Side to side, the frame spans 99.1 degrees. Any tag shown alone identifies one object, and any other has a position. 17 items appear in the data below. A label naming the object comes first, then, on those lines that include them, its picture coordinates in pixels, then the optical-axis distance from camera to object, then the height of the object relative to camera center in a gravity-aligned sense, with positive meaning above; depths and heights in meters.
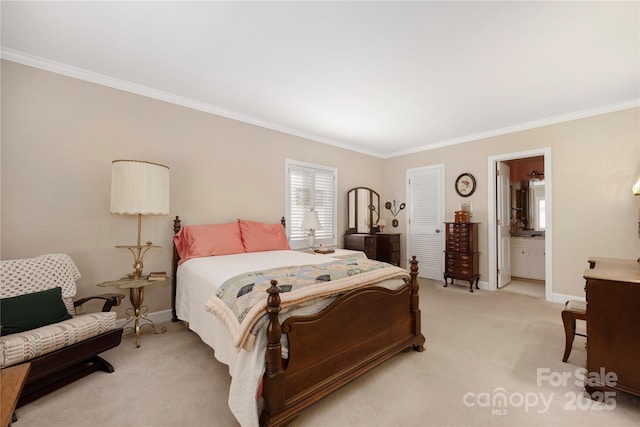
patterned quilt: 1.53 -0.46
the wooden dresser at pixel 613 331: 1.70 -0.71
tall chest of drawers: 4.45 -0.55
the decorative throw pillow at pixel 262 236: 3.39 -0.24
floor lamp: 2.44 +0.27
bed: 1.48 -0.77
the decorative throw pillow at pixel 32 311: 1.80 -0.67
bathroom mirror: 5.36 +0.33
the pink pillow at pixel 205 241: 2.96 -0.27
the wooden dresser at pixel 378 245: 4.82 -0.48
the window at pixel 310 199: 4.36 +0.34
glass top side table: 2.46 -0.82
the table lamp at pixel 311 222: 4.03 -0.06
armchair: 1.71 -0.76
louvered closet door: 5.14 +0.02
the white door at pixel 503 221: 4.58 -0.02
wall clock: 4.72 +0.61
